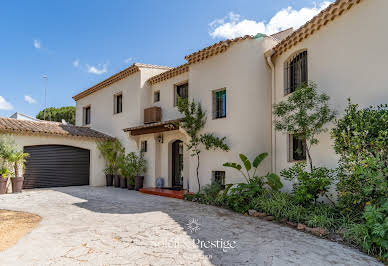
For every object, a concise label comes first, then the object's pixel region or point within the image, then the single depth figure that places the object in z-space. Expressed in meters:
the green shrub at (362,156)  5.37
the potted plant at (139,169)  14.38
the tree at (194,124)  11.59
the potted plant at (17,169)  12.66
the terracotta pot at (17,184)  12.70
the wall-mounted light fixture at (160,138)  14.37
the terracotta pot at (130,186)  14.74
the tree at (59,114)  38.94
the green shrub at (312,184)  7.00
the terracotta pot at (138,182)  14.37
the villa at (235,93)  7.24
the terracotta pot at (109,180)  16.62
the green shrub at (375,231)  4.76
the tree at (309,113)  7.85
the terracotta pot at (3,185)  12.34
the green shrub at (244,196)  8.67
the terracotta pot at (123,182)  15.42
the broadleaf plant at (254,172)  8.81
